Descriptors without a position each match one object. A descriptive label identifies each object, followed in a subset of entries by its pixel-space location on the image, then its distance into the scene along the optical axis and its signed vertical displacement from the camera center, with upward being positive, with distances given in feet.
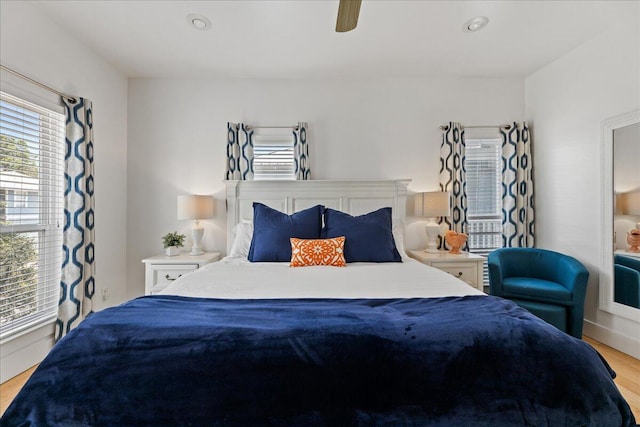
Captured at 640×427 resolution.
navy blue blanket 3.17 -1.80
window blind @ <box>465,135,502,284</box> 11.34 +0.80
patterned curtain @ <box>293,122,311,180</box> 10.81 +2.19
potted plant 10.09 -1.00
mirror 7.84 +0.46
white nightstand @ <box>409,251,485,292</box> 9.47 -1.63
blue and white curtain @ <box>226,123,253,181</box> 10.75 +2.27
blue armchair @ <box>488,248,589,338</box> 8.25 -2.02
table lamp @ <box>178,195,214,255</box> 9.91 +0.09
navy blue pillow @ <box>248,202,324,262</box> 8.08 -0.46
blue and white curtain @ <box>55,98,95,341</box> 8.20 -0.31
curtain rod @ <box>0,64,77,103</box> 6.71 +3.21
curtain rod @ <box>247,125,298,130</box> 11.02 +3.22
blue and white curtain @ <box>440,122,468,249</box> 10.93 +1.50
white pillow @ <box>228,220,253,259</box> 8.95 -0.81
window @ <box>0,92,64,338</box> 7.04 +0.02
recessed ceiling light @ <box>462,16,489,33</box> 7.79 +5.12
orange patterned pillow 7.59 -0.99
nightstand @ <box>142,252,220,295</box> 9.37 -1.75
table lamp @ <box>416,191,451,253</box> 10.31 +0.23
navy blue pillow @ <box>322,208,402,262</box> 8.04 -0.57
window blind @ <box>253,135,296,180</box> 11.09 +2.11
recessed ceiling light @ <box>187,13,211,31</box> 7.62 +5.04
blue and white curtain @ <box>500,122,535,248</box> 10.89 +0.95
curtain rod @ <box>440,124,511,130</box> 11.03 +3.26
